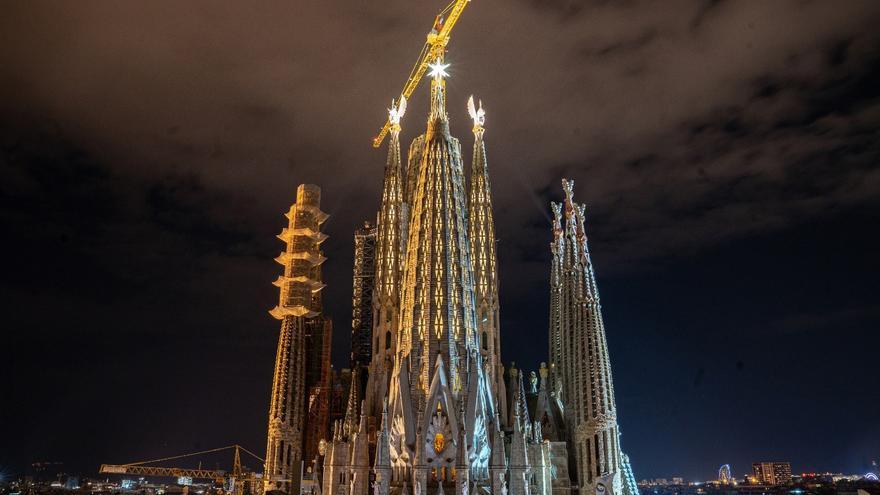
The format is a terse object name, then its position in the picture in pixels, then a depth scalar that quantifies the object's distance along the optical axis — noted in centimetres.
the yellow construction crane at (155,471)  13112
